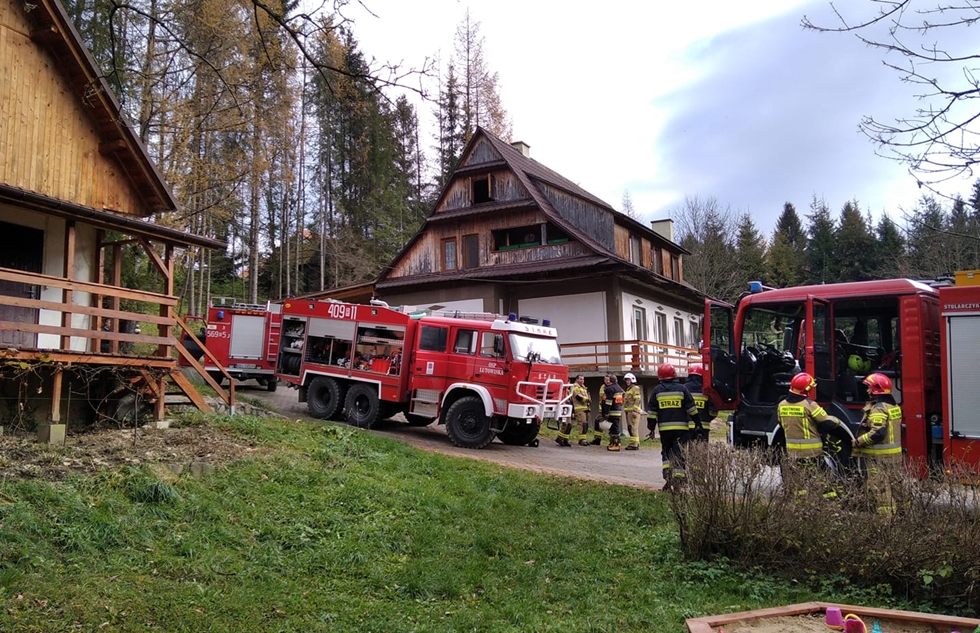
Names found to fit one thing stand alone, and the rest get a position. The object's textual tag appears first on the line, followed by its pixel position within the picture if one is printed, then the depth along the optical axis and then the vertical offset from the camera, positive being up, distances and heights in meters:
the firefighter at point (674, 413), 9.23 -0.67
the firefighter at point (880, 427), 7.64 -0.70
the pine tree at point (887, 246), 38.47 +7.54
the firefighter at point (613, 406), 16.70 -1.10
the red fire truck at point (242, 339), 21.97 +0.71
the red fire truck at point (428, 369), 14.32 -0.16
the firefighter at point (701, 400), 11.11 -0.59
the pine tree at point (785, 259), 49.47 +7.92
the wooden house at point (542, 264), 22.66 +3.57
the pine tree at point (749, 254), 43.75 +7.63
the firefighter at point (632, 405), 17.30 -1.06
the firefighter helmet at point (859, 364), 9.76 +0.01
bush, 5.20 -1.36
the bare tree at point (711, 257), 39.78 +6.42
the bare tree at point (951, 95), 4.68 +1.88
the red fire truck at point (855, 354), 8.52 +0.16
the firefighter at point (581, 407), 17.17 -1.15
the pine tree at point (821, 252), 49.34 +8.49
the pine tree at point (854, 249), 46.91 +8.23
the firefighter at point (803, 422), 7.67 -0.65
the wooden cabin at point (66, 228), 10.50 +2.29
